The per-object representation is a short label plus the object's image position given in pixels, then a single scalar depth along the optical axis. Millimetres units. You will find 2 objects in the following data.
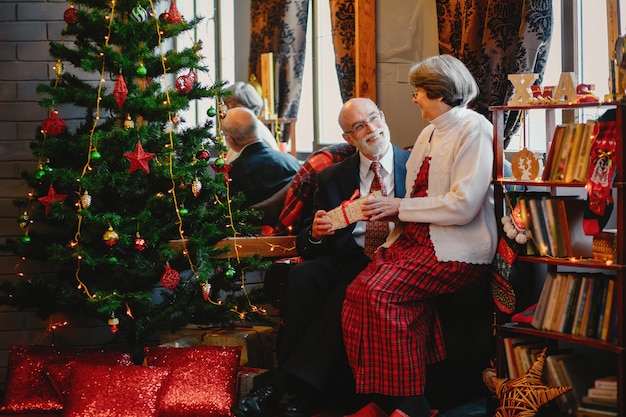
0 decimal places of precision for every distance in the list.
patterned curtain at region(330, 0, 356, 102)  5234
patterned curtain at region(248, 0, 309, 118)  6922
